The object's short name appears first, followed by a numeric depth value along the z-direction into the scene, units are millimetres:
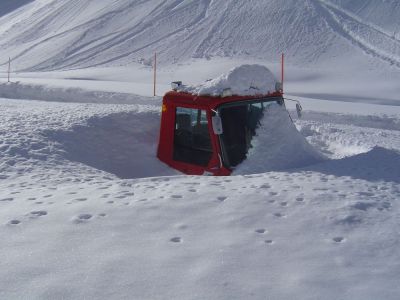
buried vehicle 8242
